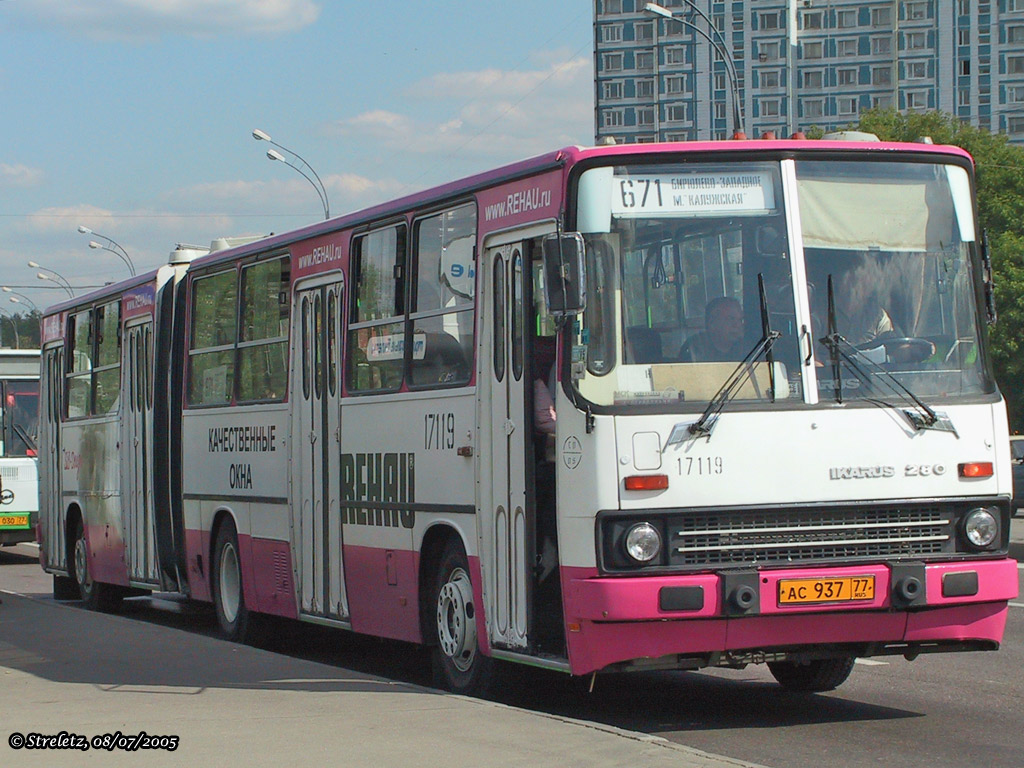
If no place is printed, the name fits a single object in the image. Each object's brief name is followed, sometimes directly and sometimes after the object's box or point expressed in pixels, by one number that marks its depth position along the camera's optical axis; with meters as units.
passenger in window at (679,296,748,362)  8.43
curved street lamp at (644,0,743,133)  21.71
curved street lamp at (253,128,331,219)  37.22
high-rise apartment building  127.31
